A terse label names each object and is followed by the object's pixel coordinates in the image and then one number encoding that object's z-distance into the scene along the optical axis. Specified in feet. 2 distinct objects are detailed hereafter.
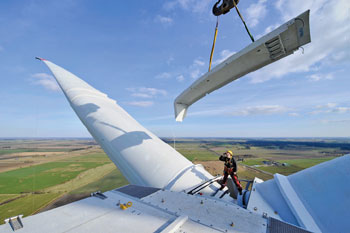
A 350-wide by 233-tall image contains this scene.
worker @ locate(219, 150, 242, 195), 14.02
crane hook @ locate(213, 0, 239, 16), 15.32
